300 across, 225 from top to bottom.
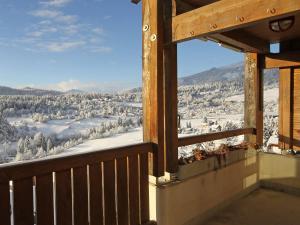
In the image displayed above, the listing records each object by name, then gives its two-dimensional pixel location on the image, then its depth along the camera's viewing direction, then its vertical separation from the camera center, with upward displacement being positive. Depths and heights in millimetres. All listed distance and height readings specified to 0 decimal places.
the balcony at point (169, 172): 2139 -670
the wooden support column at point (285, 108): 5352 -57
